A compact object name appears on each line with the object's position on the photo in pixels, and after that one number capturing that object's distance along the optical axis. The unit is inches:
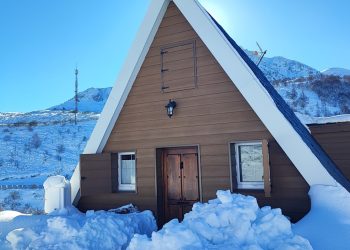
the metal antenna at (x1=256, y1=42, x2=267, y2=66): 411.4
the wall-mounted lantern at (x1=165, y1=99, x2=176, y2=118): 272.8
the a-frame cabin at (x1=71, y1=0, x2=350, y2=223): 226.7
